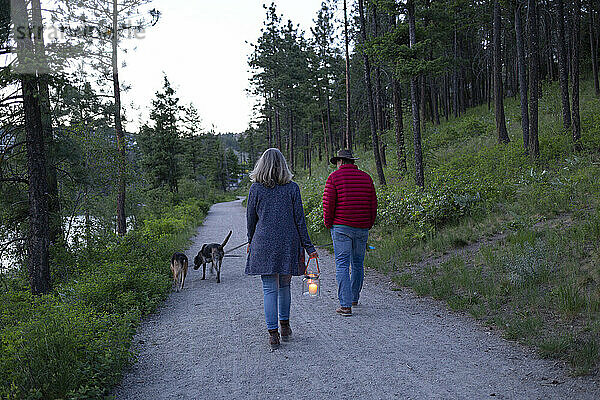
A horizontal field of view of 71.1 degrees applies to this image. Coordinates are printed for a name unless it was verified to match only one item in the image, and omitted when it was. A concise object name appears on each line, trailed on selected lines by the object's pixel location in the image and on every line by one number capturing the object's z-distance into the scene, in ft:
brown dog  29.07
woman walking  16.30
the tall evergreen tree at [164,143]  120.47
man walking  19.95
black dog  31.30
